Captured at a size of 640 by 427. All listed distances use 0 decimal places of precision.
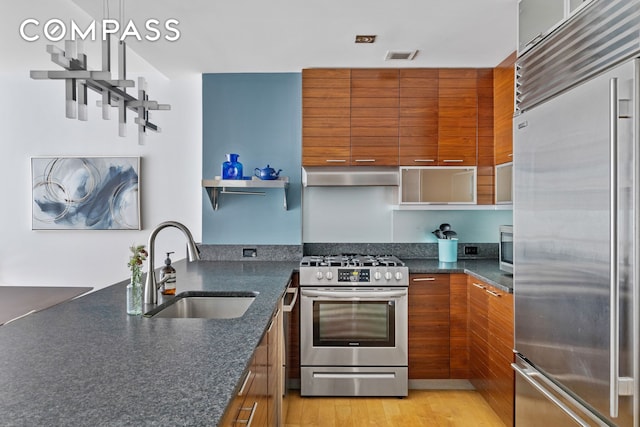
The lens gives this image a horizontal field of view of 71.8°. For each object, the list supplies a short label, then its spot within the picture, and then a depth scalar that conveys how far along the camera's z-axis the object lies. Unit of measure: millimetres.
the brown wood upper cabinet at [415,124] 3631
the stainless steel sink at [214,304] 2252
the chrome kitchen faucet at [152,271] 1915
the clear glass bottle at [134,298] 1779
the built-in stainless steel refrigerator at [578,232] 1404
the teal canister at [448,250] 3664
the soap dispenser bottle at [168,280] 2177
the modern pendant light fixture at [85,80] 1570
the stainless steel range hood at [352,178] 3547
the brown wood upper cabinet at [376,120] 3625
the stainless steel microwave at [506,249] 2984
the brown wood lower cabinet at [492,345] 2613
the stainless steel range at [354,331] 3207
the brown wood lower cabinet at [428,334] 3314
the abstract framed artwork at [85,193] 3959
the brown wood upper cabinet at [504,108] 3215
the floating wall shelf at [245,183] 3447
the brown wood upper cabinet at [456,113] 3629
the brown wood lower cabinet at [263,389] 1237
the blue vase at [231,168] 3557
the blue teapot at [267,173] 3545
